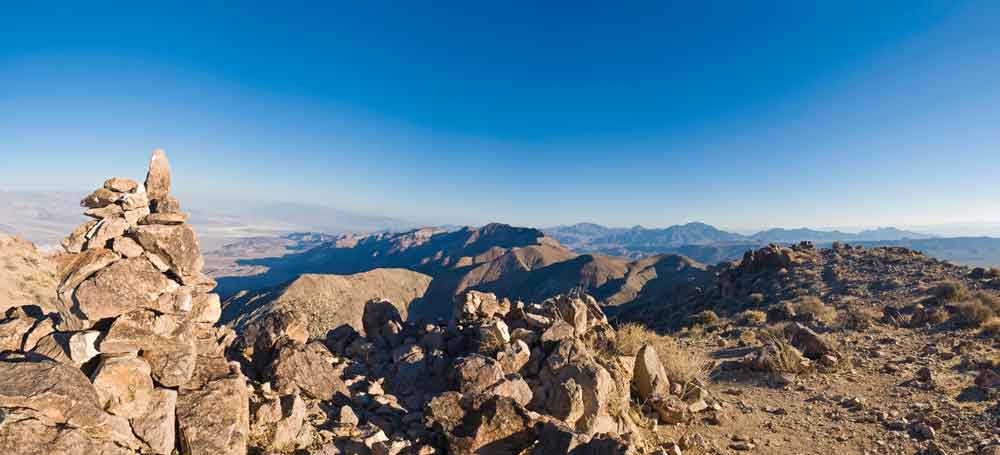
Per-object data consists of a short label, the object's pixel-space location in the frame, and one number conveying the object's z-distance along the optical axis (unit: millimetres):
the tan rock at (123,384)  4727
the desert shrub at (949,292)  17750
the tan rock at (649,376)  9086
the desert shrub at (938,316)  15469
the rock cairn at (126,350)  4136
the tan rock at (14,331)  5215
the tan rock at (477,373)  7355
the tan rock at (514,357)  8469
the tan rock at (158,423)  4762
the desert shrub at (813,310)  18009
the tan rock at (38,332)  5220
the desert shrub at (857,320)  16047
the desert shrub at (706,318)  20838
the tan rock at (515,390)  6923
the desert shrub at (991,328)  13742
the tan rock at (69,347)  5051
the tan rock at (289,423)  5601
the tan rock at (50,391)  4000
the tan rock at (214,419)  4988
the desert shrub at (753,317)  19359
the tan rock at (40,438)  3643
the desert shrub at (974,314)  14645
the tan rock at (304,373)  7141
